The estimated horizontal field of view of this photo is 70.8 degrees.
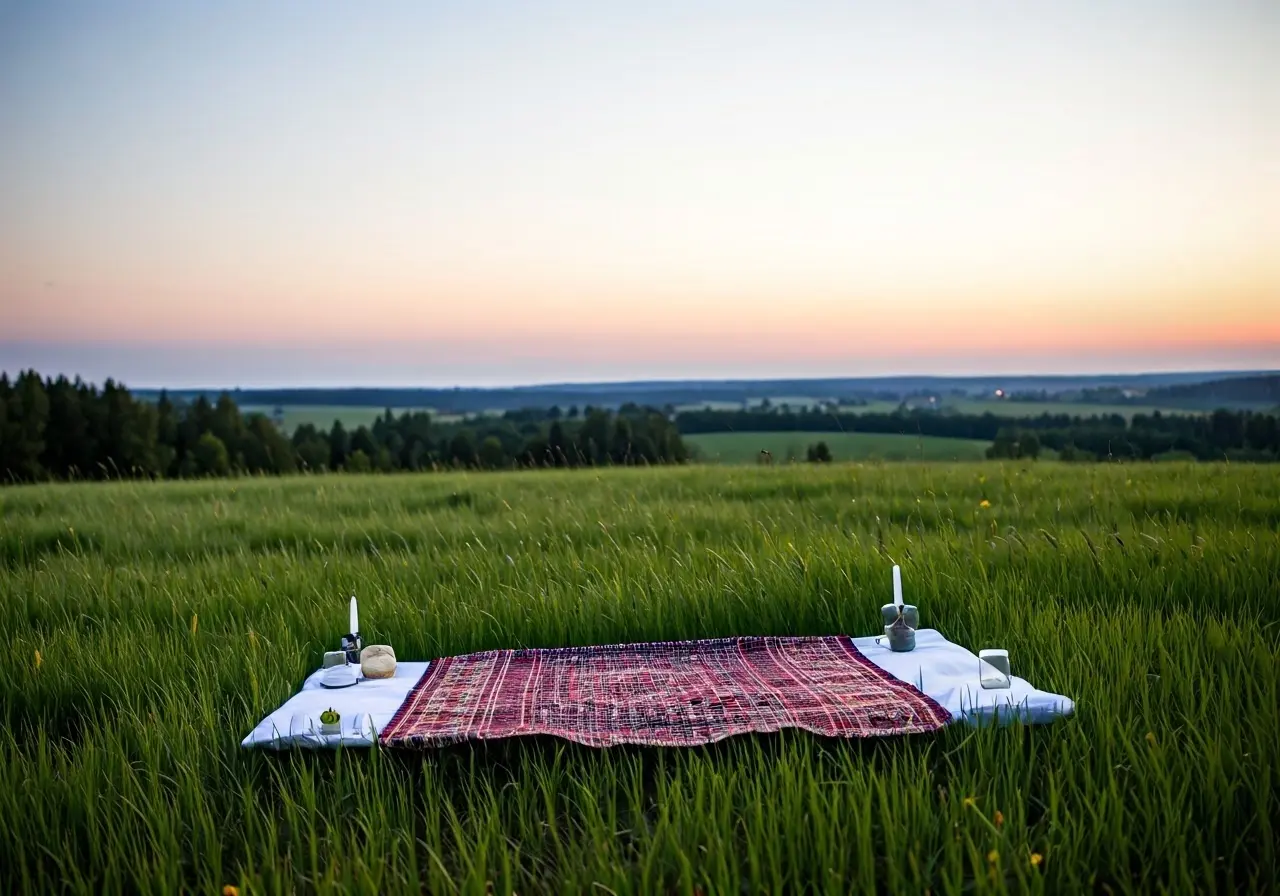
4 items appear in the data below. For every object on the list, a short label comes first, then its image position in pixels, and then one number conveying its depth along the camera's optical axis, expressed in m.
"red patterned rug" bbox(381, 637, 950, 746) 2.62
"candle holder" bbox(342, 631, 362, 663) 3.25
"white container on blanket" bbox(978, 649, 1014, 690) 2.84
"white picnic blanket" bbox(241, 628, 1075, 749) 2.63
